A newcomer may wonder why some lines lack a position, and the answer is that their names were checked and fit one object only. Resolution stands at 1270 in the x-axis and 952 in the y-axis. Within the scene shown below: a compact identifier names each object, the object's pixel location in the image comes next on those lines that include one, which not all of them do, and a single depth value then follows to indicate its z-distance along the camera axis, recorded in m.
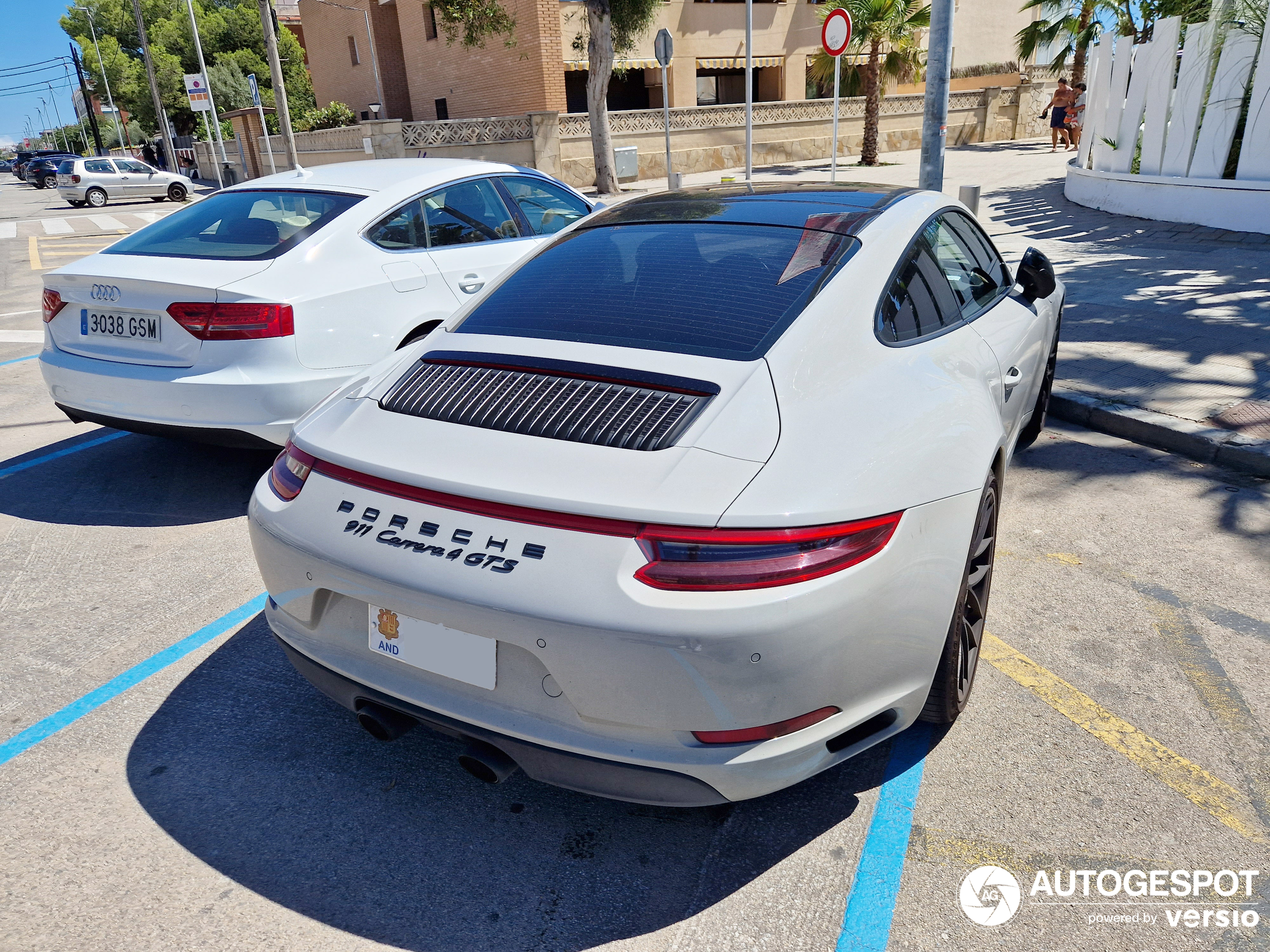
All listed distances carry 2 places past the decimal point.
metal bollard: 8.82
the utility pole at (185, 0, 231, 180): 32.14
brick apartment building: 27.41
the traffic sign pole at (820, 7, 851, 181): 11.40
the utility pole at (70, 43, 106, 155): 61.22
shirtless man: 22.34
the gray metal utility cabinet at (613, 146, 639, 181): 21.62
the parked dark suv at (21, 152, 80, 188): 47.44
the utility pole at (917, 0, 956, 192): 8.27
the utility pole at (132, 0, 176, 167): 44.09
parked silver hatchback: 30.92
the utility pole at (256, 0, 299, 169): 22.34
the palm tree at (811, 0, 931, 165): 22.61
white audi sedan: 4.26
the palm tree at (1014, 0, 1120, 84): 20.45
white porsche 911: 1.92
